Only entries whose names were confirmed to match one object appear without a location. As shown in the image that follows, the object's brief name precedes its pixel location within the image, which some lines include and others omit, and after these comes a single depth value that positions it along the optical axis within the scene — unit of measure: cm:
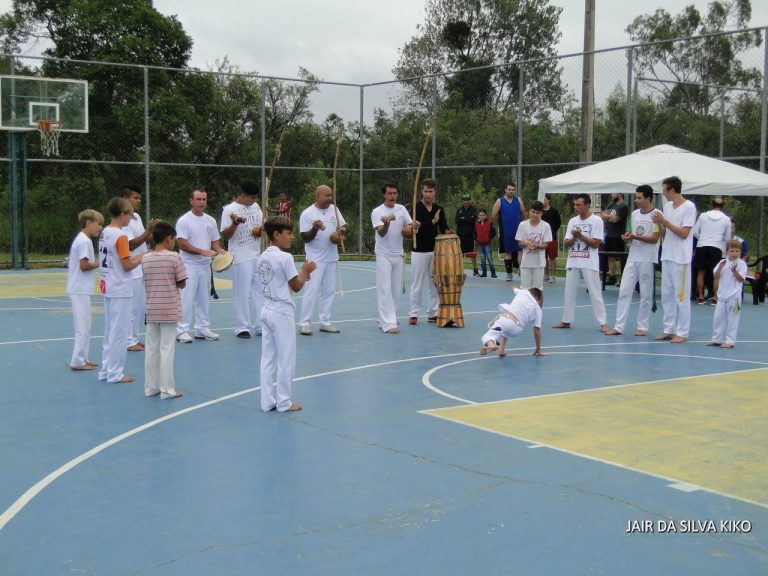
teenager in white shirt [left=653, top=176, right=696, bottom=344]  1263
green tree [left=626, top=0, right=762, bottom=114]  2157
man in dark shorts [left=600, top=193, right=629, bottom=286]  1895
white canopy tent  1594
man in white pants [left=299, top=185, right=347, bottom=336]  1324
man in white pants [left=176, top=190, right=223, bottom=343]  1255
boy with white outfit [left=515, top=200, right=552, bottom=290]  1454
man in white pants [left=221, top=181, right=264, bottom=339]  1286
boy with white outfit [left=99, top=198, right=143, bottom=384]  978
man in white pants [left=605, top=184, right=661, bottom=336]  1297
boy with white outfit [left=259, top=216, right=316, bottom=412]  845
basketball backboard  2280
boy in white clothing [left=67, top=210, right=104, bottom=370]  1013
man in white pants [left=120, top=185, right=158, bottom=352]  1117
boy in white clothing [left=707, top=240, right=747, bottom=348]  1245
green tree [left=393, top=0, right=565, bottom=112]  5281
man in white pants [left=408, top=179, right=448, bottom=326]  1445
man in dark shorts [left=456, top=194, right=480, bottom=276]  2191
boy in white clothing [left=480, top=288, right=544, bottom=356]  1157
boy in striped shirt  902
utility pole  2147
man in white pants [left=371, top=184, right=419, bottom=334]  1370
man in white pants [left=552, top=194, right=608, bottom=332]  1370
